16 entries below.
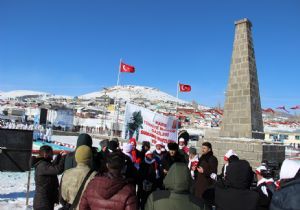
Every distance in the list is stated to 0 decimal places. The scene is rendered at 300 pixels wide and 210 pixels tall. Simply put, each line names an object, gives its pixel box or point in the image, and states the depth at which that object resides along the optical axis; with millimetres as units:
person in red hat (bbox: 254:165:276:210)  2377
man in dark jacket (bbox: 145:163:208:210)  1945
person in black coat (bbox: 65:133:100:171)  3267
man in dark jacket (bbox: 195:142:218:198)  4163
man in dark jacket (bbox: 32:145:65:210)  3328
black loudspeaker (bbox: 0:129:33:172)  4872
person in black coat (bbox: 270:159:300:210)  1979
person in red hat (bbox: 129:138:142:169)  4866
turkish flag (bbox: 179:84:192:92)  17927
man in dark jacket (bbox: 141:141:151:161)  5407
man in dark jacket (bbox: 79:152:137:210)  2085
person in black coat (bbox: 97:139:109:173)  3640
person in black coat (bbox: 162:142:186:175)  4313
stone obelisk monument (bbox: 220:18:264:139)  8500
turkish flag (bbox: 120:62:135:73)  17878
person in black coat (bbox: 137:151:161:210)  4394
